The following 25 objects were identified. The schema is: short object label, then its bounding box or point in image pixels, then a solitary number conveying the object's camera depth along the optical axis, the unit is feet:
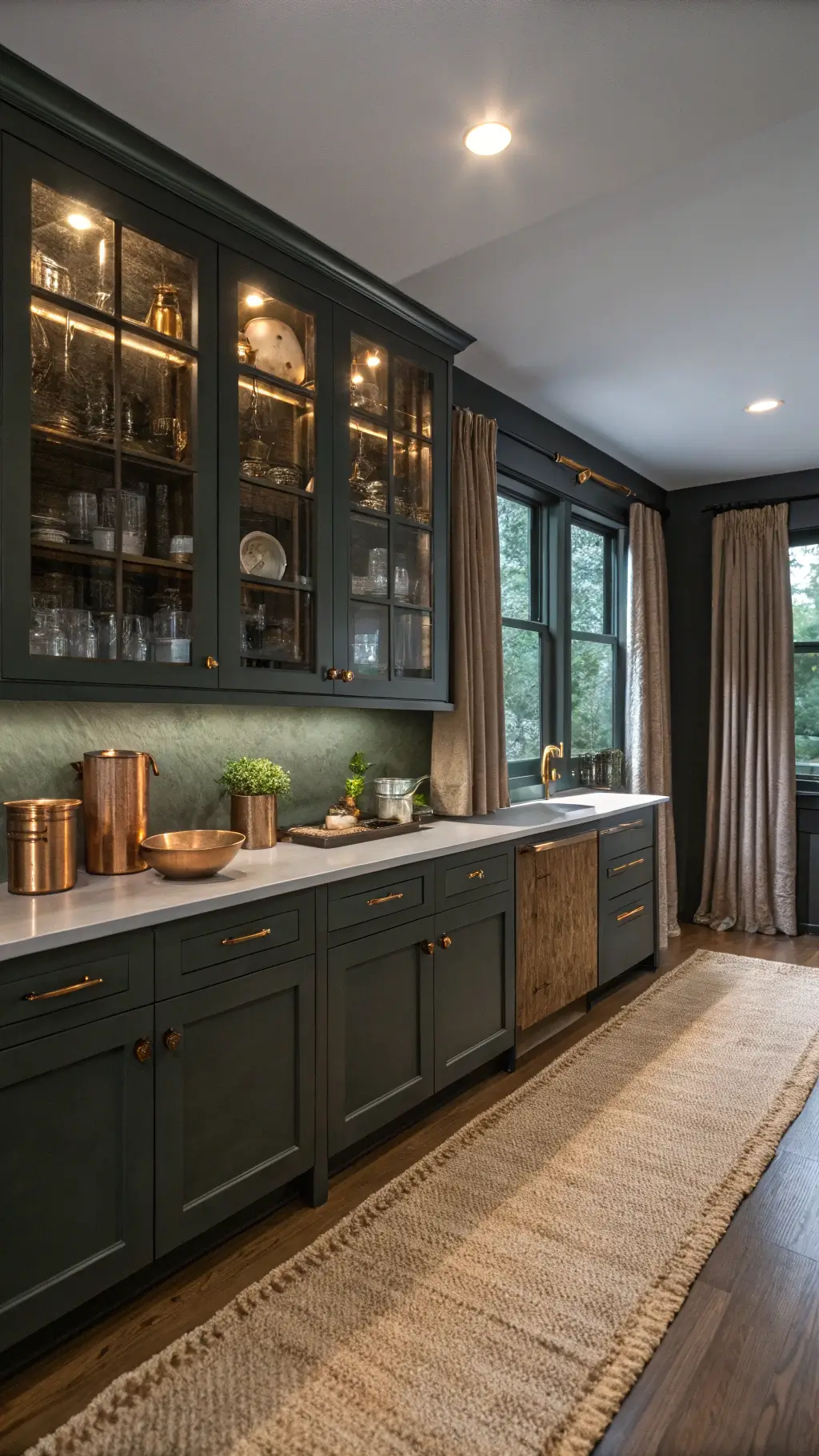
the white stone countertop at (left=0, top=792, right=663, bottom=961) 5.37
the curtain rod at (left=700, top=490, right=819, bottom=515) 16.57
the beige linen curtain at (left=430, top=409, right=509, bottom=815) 10.88
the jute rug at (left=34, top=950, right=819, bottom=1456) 5.04
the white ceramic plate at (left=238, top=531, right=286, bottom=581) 7.86
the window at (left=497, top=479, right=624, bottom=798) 13.79
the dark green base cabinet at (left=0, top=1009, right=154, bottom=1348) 5.13
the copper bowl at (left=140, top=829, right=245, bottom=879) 6.63
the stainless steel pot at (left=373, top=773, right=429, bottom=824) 9.94
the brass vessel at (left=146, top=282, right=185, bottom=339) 7.00
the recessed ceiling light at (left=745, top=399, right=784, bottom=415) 13.08
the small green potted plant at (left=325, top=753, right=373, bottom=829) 9.27
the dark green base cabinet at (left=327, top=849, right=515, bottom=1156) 7.57
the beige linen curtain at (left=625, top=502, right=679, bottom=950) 16.19
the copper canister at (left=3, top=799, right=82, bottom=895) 6.15
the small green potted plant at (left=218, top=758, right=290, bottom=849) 8.42
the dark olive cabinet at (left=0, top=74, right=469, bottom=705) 6.16
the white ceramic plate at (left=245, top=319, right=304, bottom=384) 7.95
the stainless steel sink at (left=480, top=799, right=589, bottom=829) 11.05
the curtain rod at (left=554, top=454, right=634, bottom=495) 13.96
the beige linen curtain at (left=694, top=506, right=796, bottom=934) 16.34
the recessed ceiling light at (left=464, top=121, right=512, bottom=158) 6.37
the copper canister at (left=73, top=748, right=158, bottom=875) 7.01
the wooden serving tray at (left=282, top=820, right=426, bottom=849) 8.67
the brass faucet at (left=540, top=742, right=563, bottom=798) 13.58
